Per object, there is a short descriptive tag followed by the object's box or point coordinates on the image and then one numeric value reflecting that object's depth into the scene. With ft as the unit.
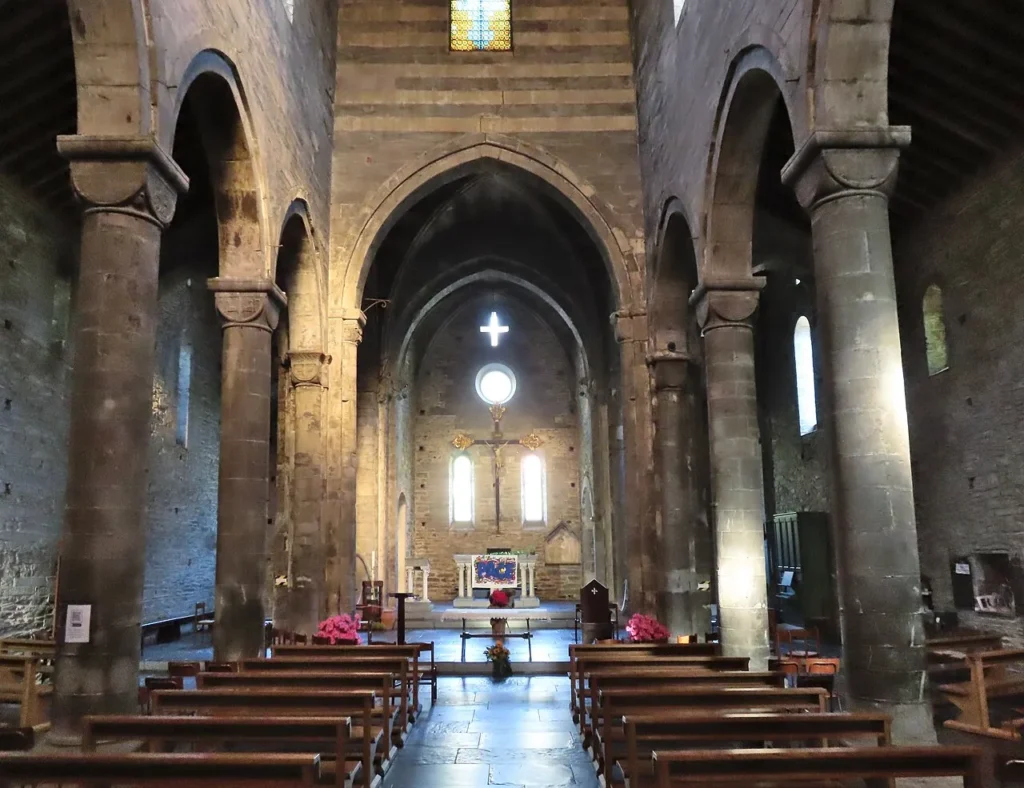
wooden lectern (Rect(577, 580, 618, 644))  45.75
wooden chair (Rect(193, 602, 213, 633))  58.74
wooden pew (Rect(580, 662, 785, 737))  21.18
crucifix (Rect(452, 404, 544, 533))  93.35
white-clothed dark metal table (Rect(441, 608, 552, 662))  65.31
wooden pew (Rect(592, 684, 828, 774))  18.44
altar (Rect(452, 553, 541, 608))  72.54
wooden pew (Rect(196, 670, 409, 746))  21.54
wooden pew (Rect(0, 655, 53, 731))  23.03
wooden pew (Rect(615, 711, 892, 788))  15.16
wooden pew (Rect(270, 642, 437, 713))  29.71
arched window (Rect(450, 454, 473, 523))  93.45
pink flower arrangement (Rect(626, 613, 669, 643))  40.22
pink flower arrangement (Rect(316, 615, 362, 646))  39.43
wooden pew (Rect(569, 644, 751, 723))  24.97
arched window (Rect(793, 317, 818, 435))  59.06
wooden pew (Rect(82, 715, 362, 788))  15.20
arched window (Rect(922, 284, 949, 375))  42.34
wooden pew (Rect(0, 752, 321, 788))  12.75
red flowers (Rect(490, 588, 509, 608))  71.92
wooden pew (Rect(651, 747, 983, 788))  12.61
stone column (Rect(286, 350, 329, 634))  46.85
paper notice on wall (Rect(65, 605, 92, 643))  21.74
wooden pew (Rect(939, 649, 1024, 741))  21.33
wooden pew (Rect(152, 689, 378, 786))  18.45
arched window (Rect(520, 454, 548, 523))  93.30
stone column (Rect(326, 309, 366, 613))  50.31
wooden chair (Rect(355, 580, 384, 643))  58.08
